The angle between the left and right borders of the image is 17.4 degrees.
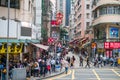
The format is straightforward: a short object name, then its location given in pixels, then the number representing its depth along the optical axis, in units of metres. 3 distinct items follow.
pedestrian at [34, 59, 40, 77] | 31.42
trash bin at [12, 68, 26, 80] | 27.37
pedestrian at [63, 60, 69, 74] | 36.97
